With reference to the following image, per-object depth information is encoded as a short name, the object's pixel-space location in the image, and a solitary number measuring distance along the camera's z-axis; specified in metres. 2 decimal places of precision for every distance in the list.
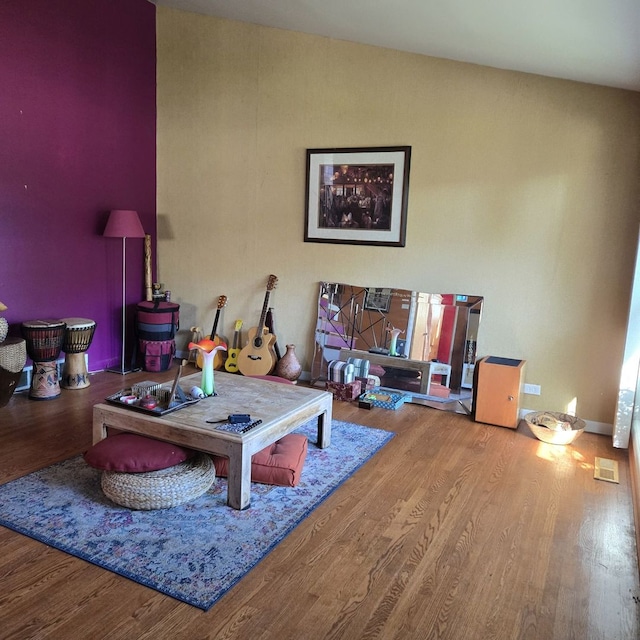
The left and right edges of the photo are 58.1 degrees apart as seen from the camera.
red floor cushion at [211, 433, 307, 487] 2.94
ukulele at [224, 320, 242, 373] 5.27
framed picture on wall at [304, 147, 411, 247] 4.61
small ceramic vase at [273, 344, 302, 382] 4.93
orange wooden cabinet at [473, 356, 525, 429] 4.01
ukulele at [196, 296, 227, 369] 5.38
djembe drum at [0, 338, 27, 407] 3.88
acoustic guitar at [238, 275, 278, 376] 5.06
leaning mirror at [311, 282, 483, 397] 4.43
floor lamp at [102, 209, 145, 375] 4.79
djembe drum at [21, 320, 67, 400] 4.18
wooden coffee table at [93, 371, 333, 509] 2.66
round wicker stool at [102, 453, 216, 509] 2.59
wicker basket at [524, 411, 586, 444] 3.74
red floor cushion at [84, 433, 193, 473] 2.61
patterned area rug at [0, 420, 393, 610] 2.21
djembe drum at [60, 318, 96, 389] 4.47
